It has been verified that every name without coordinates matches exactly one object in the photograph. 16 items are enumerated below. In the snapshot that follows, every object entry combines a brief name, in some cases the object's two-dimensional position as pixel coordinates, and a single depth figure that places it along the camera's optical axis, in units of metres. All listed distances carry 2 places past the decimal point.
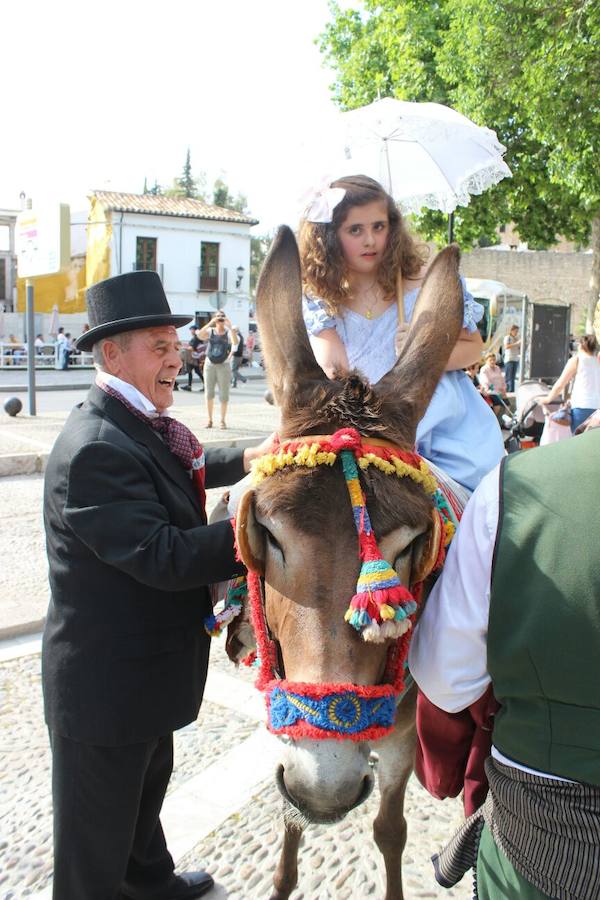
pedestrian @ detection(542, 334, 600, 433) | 9.77
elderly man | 2.22
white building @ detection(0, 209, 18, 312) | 47.74
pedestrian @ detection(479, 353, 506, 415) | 14.37
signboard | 13.27
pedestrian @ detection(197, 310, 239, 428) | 13.91
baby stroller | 10.34
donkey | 1.75
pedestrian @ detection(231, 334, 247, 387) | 27.60
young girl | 2.79
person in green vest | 1.46
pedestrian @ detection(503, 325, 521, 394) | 22.12
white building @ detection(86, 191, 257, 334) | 42.81
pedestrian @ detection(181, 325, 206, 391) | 25.53
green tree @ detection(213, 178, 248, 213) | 70.62
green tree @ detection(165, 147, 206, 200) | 79.38
